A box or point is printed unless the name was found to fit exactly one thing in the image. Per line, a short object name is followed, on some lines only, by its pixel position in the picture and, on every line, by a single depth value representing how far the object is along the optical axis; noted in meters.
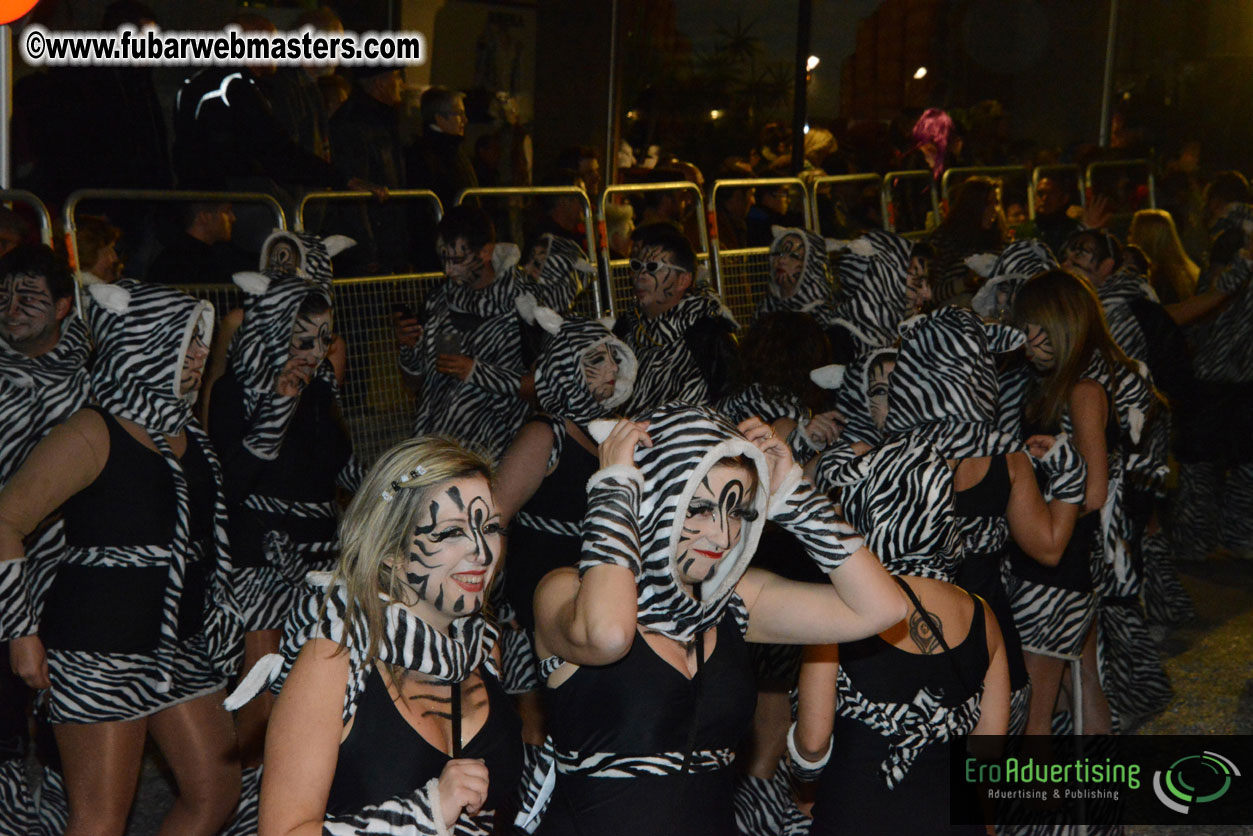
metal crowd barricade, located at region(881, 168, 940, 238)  9.73
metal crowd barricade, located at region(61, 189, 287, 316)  5.54
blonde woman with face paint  2.43
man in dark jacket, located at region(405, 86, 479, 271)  7.74
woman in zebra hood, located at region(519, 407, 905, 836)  2.65
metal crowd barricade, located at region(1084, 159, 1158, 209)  11.60
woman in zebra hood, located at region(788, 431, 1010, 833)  3.21
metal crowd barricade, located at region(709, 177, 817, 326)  8.32
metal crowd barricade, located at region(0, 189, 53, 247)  5.43
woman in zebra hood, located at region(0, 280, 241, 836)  3.71
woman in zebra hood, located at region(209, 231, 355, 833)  4.58
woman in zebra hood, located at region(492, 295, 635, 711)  4.59
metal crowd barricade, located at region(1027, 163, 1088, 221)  11.08
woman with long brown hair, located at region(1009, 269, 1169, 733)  4.61
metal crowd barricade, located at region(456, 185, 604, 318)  7.44
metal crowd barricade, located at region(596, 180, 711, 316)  7.75
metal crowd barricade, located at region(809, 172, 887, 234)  9.05
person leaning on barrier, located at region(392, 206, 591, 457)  5.74
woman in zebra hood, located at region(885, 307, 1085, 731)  3.88
